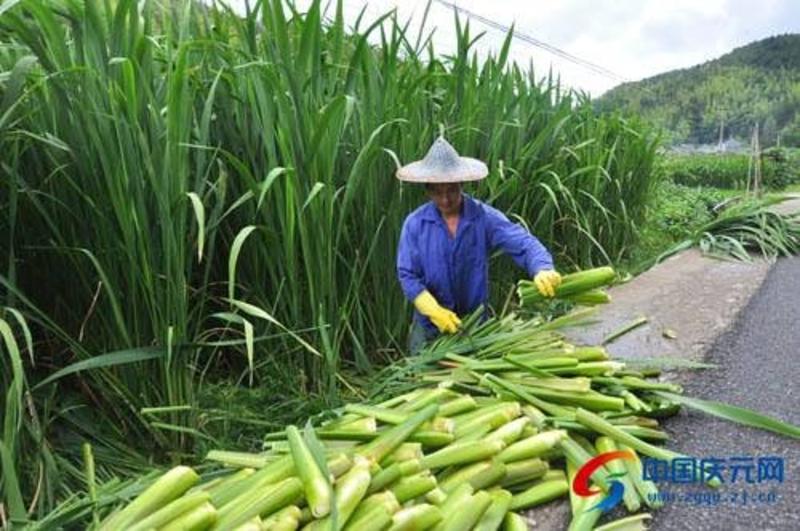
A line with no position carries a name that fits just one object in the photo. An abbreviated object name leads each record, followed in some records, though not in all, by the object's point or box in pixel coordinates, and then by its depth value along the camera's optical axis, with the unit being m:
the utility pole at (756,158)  11.36
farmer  2.30
